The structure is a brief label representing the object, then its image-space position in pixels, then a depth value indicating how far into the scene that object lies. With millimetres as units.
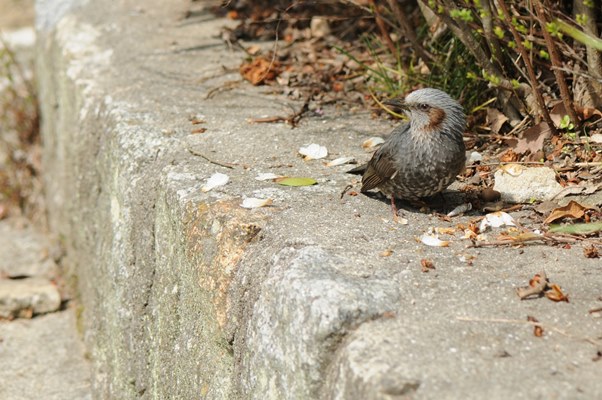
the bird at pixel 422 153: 6863
